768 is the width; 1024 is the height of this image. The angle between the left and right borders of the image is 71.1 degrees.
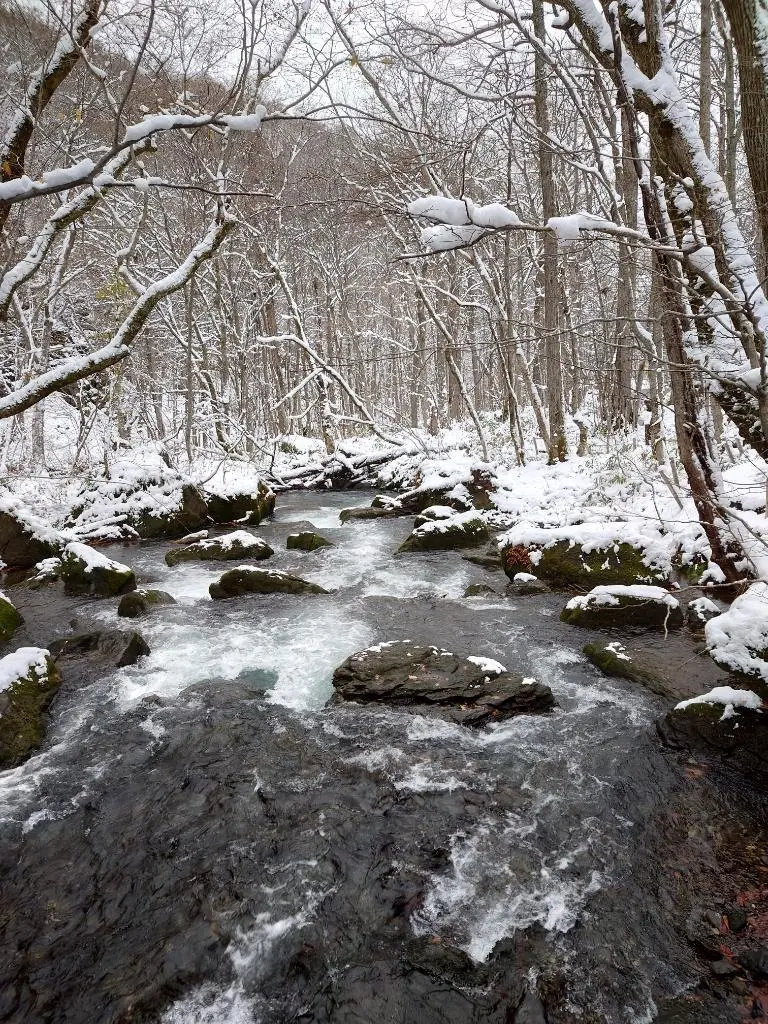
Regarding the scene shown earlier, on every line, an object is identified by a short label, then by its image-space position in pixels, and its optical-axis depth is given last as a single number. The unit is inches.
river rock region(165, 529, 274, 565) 431.5
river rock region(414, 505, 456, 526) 474.0
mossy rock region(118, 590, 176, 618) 318.0
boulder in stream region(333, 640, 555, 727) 209.3
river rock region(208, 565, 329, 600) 342.3
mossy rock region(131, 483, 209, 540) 517.0
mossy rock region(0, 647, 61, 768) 192.1
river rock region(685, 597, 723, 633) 253.8
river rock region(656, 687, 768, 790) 168.1
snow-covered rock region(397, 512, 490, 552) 423.2
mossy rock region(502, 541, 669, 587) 295.7
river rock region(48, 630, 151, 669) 258.8
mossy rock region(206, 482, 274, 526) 556.4
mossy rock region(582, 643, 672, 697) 216.7
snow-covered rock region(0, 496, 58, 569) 416.5
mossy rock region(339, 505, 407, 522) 551.8
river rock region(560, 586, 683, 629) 261.3
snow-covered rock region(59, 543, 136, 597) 354.3
